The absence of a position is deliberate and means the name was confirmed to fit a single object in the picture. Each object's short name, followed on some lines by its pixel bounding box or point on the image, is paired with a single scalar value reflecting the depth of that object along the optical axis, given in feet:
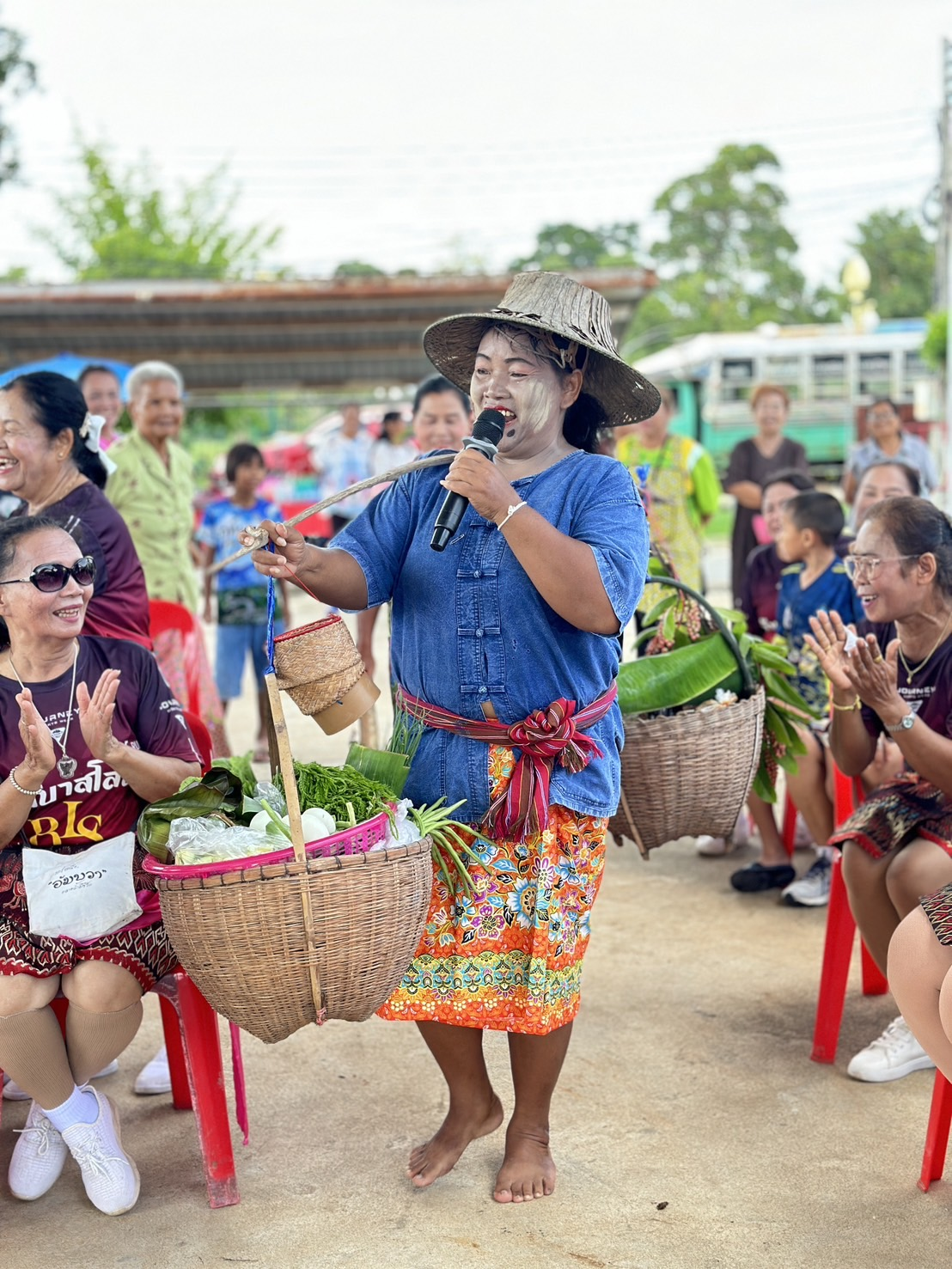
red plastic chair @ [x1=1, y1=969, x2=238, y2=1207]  9.62
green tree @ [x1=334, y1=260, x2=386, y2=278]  104.18
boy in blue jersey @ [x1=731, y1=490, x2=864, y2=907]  16.08
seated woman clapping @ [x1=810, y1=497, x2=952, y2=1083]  11.03
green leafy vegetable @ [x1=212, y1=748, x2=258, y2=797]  9.32
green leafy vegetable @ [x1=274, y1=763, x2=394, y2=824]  8.94
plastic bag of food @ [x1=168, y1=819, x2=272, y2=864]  8.42
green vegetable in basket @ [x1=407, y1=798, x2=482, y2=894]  9.23
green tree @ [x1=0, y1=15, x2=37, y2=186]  46.55
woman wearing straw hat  9.36
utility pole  51.67
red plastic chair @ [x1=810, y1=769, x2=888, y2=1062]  11.87
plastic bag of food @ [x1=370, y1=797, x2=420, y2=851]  8.79
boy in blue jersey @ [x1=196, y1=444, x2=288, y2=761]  24.27
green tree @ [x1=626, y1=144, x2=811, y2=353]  146.61
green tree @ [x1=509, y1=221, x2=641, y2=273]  168.14
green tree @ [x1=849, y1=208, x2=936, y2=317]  135.44
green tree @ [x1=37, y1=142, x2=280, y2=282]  96.17
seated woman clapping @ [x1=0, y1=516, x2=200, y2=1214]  9.55
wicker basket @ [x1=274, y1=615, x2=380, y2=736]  8.93
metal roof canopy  36.01
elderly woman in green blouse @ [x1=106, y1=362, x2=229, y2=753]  19.34
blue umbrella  31.71
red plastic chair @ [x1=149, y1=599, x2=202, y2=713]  15.93
